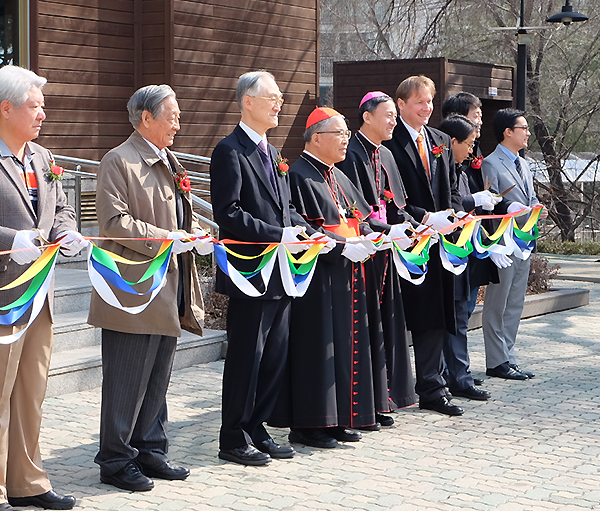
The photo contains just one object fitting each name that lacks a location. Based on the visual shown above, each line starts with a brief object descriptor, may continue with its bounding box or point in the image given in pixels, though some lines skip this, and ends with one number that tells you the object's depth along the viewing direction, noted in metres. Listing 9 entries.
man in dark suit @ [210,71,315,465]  5.34
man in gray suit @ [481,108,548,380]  7.84
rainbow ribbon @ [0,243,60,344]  4.38
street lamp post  14.30
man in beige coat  4.88
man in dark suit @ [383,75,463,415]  6.75
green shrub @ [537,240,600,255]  21.00
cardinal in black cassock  5.77
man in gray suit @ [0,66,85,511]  4.41
